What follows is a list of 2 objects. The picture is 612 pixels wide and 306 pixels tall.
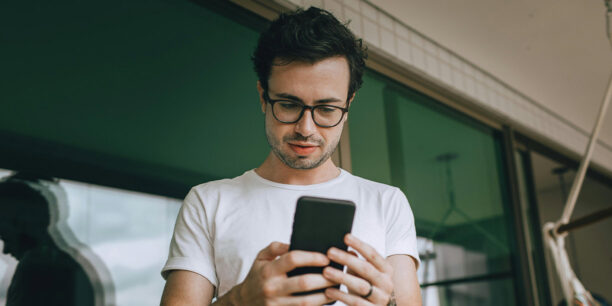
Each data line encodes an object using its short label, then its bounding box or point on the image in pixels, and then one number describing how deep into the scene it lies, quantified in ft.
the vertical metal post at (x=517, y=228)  7.79
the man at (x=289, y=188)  2.71
